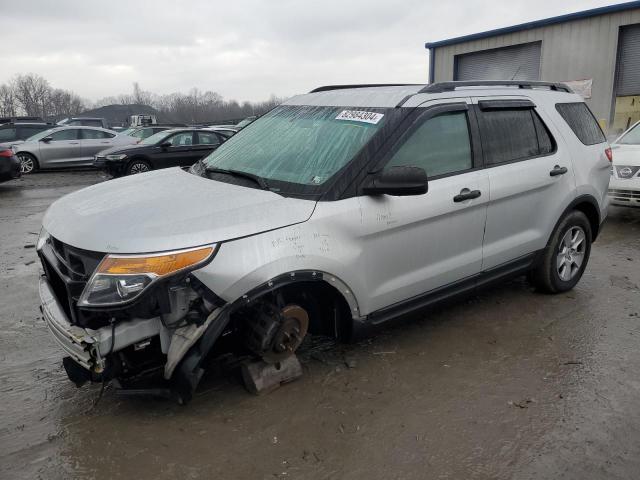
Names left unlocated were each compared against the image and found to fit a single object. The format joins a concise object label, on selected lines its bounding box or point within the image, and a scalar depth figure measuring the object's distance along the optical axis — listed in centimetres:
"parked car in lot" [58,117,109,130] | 2436
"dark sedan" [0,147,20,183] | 1165
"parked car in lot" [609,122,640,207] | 746
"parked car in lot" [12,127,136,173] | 1493
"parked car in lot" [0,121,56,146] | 1612
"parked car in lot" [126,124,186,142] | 1772
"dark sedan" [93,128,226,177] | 1279
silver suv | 261
